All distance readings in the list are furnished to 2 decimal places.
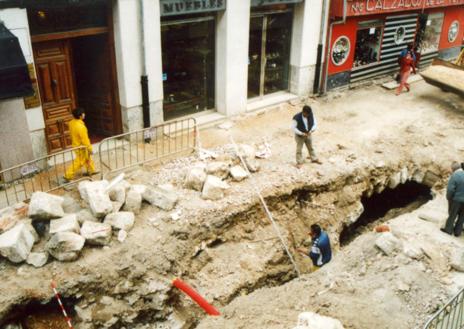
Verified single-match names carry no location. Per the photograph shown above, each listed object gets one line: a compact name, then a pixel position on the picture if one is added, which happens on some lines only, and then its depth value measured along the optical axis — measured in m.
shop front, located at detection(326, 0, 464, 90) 16.14
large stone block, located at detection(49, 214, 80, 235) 8.42
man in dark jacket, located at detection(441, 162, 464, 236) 9.46
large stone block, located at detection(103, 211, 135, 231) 9.01
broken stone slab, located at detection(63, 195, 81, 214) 9.30
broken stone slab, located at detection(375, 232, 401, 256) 8.84
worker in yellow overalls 9.95
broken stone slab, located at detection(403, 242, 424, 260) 8.79
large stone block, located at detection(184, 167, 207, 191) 10.29
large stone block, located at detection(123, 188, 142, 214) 9.45
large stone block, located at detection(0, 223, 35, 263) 8.05
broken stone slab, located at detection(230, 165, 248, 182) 10.73
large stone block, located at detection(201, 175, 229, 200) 10.02
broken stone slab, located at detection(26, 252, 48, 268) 8.30
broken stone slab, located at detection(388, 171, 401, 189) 12.36
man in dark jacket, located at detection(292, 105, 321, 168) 10.78
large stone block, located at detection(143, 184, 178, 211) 9.68
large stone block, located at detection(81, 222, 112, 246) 8.62
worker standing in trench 9.22
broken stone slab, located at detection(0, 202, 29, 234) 8.57
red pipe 8.19
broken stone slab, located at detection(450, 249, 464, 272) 8.77
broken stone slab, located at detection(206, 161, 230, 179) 10.62
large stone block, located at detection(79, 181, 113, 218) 8.88
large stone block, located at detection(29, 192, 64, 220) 8.58
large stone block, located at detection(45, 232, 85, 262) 8.27
